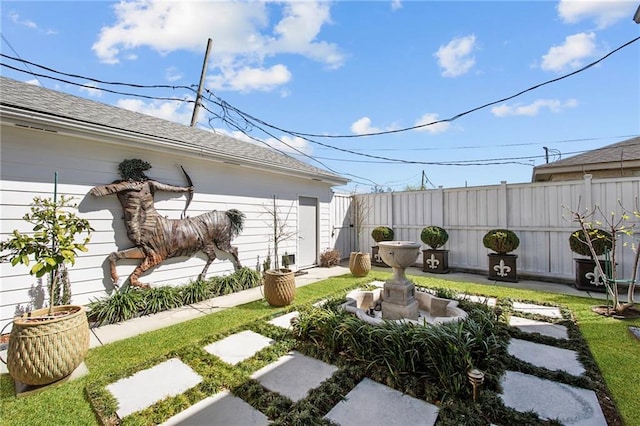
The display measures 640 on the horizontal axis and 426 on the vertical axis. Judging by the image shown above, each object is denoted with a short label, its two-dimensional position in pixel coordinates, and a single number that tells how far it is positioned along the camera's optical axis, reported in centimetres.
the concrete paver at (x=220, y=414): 205
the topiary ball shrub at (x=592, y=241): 539
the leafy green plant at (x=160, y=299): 458
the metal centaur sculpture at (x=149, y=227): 455
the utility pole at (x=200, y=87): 930
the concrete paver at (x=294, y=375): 246
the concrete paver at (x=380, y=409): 205
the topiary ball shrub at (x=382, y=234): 875
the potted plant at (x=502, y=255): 659
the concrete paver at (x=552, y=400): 205
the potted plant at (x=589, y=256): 546
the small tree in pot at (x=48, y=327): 246
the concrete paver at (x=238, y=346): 308
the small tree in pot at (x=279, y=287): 471
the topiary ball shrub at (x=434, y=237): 766
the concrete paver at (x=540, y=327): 353
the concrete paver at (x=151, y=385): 230
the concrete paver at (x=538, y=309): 427
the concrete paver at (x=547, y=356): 275
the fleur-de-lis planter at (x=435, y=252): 763
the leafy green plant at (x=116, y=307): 411
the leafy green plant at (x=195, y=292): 510
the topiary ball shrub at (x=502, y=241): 659
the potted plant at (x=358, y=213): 988
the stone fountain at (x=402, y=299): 379
